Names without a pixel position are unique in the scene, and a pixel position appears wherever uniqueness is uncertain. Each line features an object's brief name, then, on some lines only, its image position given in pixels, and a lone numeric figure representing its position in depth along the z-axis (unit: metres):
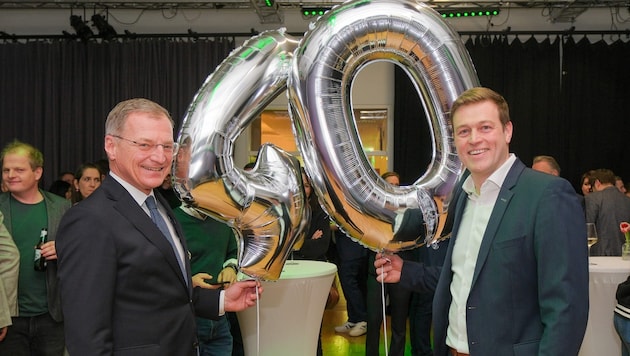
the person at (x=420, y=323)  4.20
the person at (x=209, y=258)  2.80
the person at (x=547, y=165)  4.02
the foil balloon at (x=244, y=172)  1.55
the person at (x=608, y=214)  4.65
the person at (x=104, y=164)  4.86
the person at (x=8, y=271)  2.50
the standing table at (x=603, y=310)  3.33
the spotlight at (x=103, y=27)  6.89
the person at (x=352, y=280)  5.15
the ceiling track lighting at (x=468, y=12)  6.60
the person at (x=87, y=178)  3.72
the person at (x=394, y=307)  3.95
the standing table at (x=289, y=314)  3.26
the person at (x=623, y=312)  2.58
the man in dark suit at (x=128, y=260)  1.36
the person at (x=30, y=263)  2.62
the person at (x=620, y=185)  6.28
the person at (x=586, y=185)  5.54
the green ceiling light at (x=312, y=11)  6.72
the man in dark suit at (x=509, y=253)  1.35
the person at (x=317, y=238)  4.13
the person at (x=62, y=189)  5.20
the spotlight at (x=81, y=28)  6.88
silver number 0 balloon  1.55
